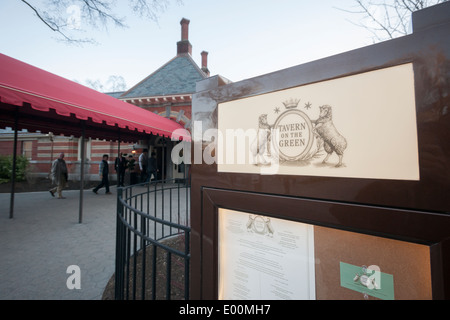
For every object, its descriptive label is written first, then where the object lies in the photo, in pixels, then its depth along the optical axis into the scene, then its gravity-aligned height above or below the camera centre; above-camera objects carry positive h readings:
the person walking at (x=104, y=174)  8.62 -0.23
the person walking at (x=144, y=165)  11.24 +0.16
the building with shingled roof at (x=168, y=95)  12.93 +4.69
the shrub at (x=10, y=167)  14.04 +0.13
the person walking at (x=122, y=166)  10.34 +0.12
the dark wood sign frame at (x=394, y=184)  0.57 -0.06
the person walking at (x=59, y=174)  7.31 -0.19
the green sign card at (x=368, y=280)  0.71 -0.41
